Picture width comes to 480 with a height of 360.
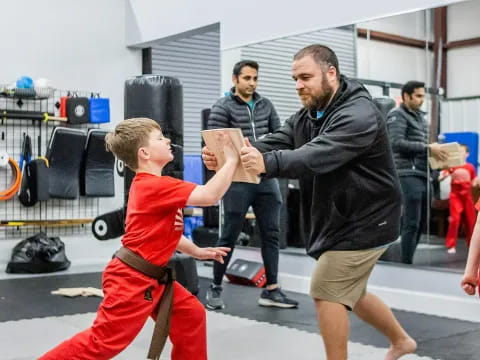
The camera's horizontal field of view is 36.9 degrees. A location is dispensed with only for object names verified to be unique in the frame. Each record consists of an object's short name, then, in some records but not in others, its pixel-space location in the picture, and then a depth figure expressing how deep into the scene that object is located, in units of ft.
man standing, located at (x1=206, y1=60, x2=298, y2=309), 15.49
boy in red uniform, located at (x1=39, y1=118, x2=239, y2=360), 8.18
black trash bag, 22.03
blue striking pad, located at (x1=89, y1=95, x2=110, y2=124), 24.09
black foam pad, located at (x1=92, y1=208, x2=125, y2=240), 17.93
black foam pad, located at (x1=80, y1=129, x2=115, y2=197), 23.86
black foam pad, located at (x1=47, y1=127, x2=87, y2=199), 23.09
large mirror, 16.28
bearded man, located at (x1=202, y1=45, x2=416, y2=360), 8.50
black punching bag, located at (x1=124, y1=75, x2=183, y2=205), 16.17
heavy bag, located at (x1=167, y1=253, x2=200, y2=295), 16.59
